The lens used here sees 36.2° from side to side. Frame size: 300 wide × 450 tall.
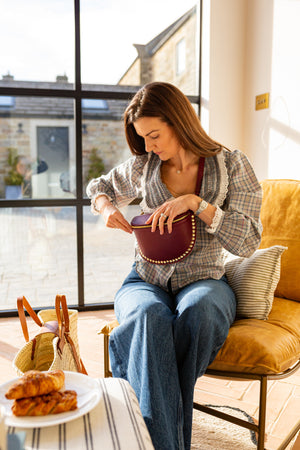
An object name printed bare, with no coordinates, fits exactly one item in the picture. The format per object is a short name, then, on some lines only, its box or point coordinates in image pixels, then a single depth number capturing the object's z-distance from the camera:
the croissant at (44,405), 1.01
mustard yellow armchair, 1.50
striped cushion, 1.73
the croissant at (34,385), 1.03
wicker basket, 1.47
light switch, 3.02
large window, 3.12
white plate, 0.98
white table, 0.94
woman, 1.39
